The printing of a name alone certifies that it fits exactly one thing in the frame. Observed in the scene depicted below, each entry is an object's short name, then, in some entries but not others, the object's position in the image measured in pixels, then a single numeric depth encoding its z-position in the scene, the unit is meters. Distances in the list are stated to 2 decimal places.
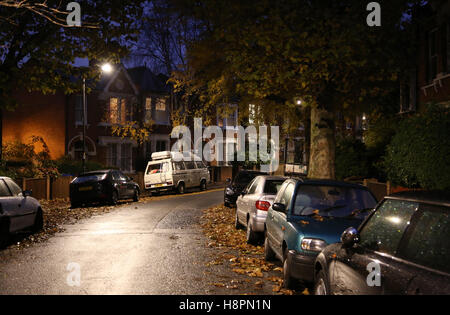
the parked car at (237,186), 20.36
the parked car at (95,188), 21.34
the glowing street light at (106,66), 19.38
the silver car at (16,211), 11.12
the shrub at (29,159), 25.70
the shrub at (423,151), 14.23
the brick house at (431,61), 19.95
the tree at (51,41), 17.22
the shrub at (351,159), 23.06
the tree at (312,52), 13.82
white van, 29.50
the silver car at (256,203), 11.01
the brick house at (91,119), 36.25
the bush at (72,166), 30.12
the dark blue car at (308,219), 6.96
